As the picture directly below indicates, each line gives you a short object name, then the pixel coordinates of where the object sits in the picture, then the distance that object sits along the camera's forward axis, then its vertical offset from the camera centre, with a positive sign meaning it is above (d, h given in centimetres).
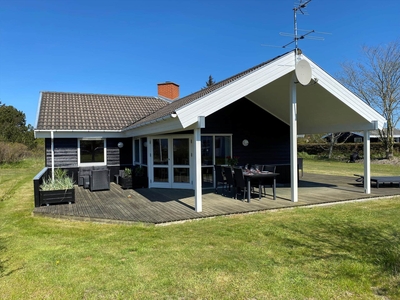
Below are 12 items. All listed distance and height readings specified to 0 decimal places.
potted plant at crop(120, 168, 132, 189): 1013 -109
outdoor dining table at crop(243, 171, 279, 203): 733 -71
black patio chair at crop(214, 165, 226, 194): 857 -80
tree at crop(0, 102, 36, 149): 2444 +248
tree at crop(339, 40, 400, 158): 2330 +570
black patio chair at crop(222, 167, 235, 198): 799 -75
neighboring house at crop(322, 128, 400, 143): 3726 +141
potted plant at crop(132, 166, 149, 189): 1026 -103
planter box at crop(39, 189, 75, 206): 718 -116
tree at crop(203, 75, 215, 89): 4406 +1097
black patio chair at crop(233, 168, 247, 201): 745 -82
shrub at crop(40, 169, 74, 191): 737 -88
